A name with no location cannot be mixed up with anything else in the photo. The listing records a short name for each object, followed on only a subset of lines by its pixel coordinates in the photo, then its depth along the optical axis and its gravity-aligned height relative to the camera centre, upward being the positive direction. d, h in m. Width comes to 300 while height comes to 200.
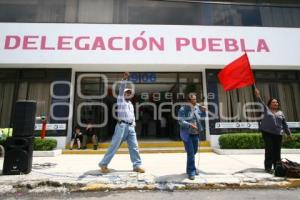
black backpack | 3.31 -0.77
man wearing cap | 3.62 -0.03
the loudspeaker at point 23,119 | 3.63 +0.26
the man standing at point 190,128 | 3.33 +0.04
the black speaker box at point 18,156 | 3.49 -0.50
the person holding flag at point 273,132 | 3.70 -0.06
